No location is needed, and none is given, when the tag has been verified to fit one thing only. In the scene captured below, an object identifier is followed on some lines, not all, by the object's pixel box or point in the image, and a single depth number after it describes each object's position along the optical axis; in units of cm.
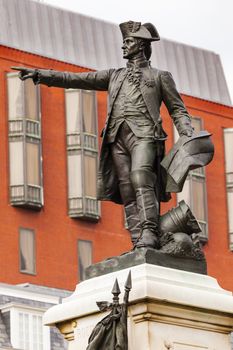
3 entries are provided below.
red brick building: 8669
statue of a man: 2094
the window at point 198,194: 9431
